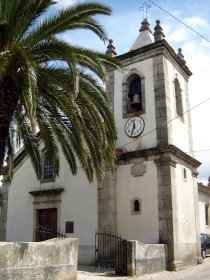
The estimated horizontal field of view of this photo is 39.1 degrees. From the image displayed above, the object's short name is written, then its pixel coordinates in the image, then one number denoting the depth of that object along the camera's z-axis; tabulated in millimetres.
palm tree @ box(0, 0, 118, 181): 6860
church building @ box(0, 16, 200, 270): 11765
